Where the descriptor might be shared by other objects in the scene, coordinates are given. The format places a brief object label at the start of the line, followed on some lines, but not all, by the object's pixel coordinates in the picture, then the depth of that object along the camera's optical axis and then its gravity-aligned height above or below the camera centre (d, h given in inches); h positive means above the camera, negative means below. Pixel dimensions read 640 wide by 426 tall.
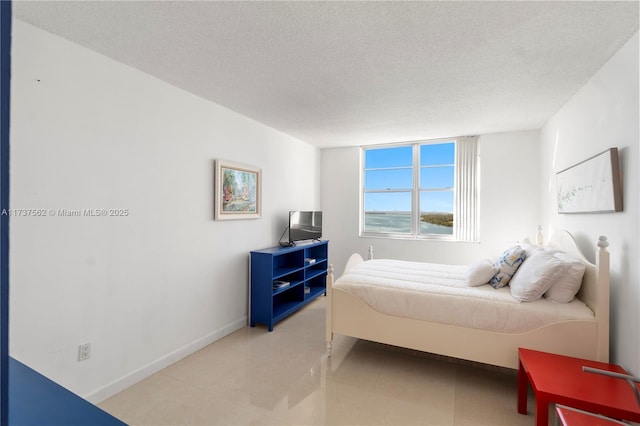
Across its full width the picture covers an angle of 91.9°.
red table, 60.3 -36.3
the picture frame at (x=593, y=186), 80.5 +9.4
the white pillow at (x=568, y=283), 85.7 -18.7
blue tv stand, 136.1 -33.5
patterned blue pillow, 102.9 -17.4
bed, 80.4 -31.5
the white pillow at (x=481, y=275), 105.0 -20.2
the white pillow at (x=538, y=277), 87.0 -17.7
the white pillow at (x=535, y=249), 100.4 -11.3
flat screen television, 162.6 -6.7
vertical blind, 172.2 +14.8
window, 174.2 +15.4
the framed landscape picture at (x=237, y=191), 124.1 +9.6
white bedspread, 85.6 -26.1
